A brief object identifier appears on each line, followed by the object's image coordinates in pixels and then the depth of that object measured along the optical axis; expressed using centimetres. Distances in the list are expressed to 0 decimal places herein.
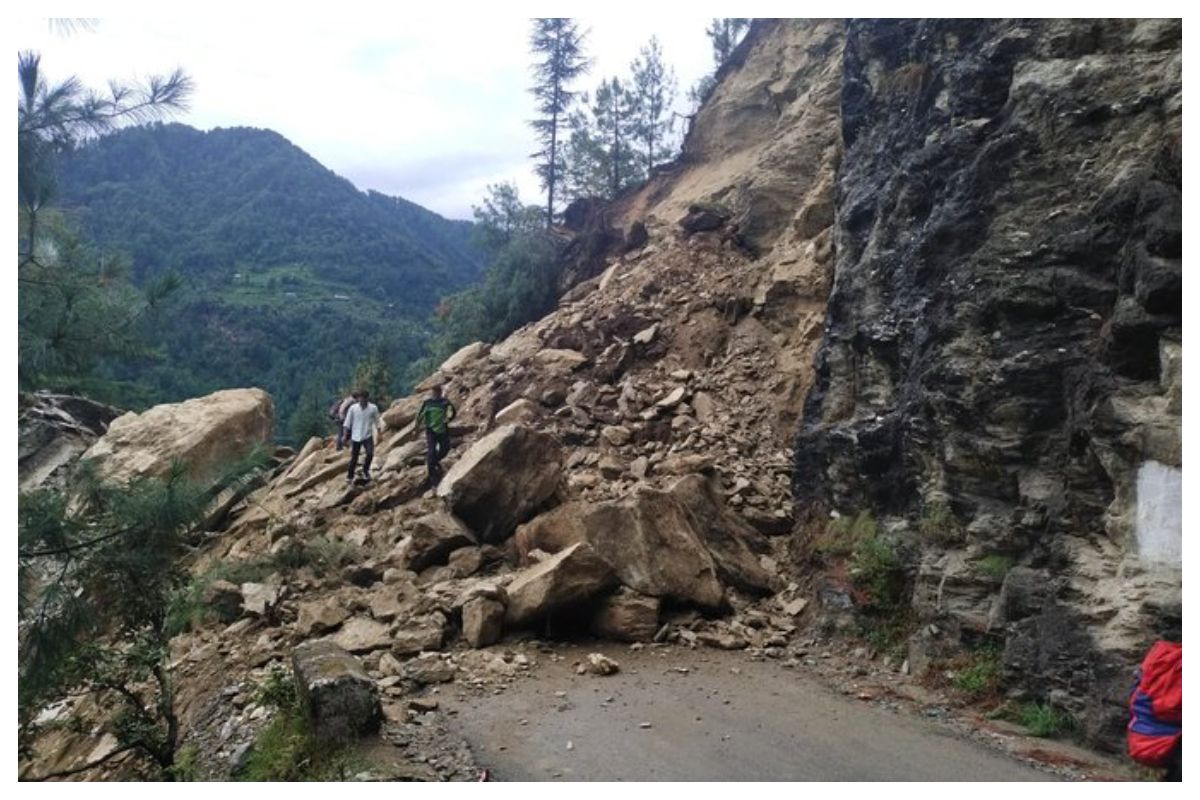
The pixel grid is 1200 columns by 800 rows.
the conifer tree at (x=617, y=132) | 2855
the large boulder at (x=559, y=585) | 913
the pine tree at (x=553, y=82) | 2923
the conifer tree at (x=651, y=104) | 2912
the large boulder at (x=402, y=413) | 1797
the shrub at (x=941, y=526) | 906
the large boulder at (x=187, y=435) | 1678
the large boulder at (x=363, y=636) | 886
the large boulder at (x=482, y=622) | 894
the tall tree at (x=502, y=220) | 2911
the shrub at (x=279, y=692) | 745
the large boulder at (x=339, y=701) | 657
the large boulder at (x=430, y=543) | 1102
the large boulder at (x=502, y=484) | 1154
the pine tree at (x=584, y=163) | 2845
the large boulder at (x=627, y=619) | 930
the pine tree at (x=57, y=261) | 553
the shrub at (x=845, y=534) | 1046
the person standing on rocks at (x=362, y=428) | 1455
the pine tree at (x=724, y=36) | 2897
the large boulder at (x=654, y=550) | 969
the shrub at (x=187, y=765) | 724
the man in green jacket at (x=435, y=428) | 1364
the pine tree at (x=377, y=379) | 2831
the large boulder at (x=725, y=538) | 1058
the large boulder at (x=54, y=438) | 1780
